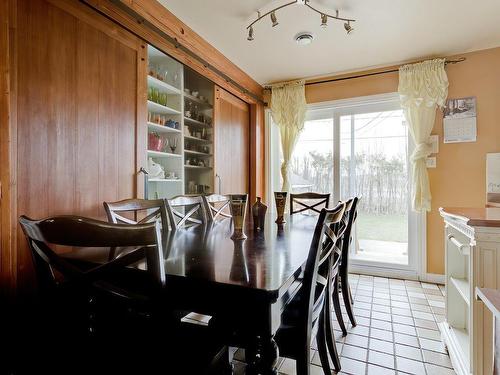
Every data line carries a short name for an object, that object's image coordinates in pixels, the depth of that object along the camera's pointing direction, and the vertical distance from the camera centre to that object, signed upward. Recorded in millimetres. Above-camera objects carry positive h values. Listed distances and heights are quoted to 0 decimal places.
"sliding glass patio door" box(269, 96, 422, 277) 3408 +161
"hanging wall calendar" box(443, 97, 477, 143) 3004 +704
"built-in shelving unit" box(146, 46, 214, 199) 2707 +604
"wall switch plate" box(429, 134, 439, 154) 3143 +470
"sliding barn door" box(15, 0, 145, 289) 1449 +453
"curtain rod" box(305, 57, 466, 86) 3045 +1375
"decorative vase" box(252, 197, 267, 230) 1948 -207
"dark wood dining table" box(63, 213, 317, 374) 876 -331
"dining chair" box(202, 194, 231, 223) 2297 -160
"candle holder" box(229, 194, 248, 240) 1646 -182
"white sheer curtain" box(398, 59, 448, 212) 3064 +889
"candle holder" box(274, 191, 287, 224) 2209 -156
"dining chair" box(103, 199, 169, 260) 1611 -153
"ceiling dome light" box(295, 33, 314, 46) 2652 +1426
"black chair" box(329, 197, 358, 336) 1974 -684
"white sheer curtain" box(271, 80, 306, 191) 3787 +992
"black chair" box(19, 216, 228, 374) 735 -429
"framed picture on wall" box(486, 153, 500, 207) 2838 +65
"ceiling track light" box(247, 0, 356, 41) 2201 +1429
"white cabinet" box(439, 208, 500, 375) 1293 -477
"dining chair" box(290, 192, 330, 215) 2816 -129
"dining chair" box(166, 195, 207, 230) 1890 -196
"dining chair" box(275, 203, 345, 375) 1132 -580
